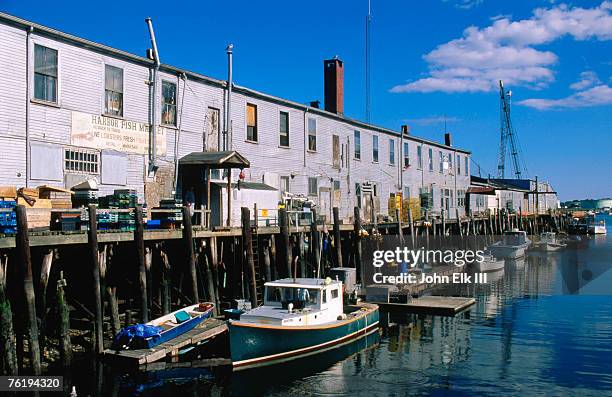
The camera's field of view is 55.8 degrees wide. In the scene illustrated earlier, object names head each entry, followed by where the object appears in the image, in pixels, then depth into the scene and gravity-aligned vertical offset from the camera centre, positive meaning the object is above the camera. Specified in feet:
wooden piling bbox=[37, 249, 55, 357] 59.11 -6.44
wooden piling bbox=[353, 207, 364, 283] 112.68 -4.22
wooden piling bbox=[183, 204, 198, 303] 72.02 -3.24
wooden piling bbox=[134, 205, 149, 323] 66.23 -4.12
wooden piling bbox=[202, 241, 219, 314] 78.74 -8.23
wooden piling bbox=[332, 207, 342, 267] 104.58 -3.30
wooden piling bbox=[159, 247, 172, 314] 73.46 -7.48
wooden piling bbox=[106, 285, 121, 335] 66.33 -9.79
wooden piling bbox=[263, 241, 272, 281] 87.86 -5.94
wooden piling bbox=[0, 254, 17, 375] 51.96 -10.13
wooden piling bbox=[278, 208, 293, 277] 88.99 -2.43
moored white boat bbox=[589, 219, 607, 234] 362.33 -5.36
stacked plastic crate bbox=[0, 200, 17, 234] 56.95 +0.59
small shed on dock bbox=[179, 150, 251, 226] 89.25 +8.27
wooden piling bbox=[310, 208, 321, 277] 97.55 -2.54
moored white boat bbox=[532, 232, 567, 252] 247.70 -10.14
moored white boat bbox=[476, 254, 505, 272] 167.94 -12.66
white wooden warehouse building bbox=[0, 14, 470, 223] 70.90 +15.95
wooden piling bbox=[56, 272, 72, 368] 58.39 -10.66
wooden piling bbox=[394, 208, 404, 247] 136.19 -2.54
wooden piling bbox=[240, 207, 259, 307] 81.10 -3.83
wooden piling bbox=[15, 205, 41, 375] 52.65 -5.29
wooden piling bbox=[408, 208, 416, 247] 139.24 -1.43
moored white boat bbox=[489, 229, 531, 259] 207.41 -8.89
